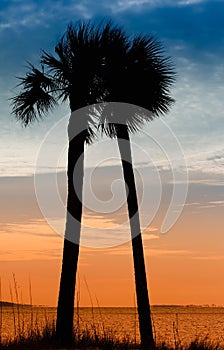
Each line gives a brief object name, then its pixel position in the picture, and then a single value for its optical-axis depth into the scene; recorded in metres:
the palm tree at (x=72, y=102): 20.80
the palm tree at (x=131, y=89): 21.58
